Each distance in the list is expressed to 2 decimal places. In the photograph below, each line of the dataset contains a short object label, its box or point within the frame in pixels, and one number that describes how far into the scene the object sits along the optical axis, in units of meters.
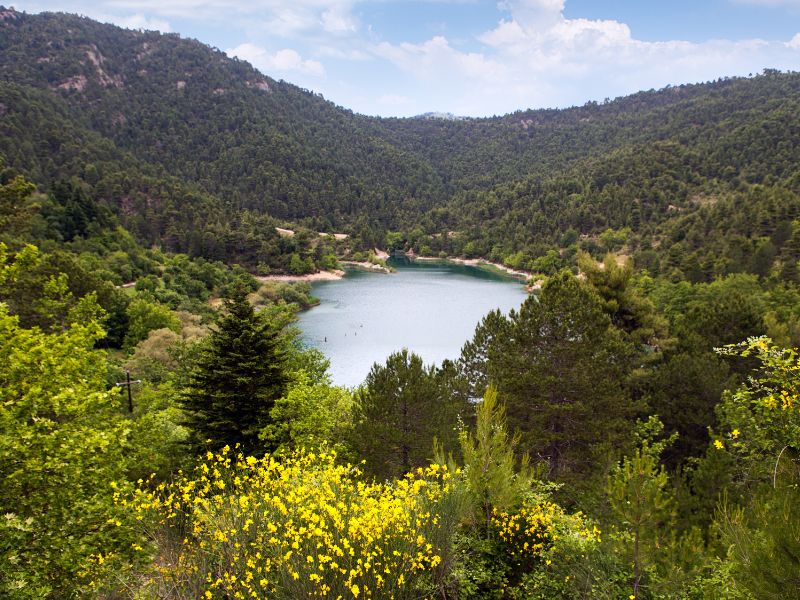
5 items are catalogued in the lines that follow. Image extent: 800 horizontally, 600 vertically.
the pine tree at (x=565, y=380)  16.86
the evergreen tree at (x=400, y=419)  15.00
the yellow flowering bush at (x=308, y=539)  5.39
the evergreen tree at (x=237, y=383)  14.23
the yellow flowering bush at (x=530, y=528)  7.47
